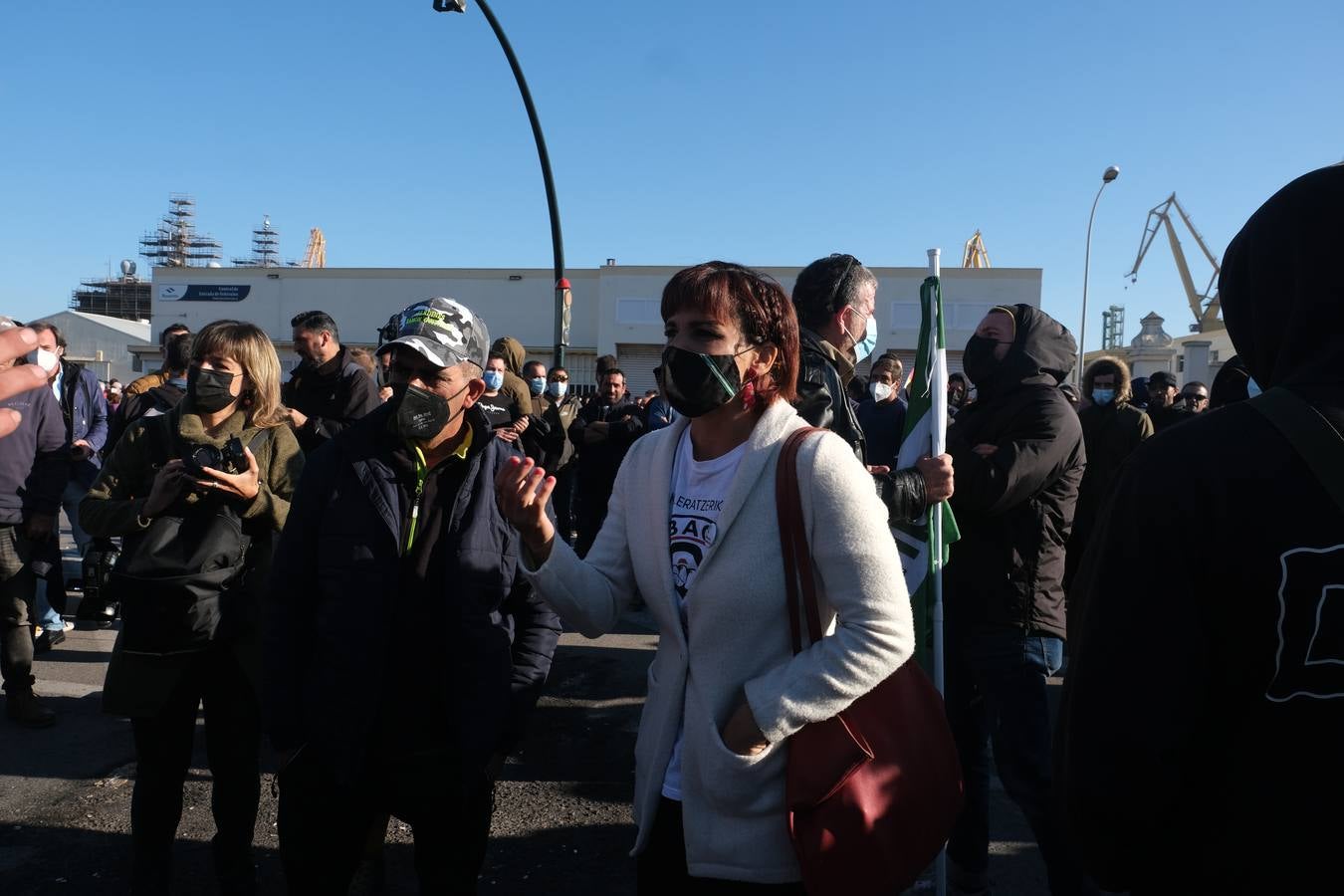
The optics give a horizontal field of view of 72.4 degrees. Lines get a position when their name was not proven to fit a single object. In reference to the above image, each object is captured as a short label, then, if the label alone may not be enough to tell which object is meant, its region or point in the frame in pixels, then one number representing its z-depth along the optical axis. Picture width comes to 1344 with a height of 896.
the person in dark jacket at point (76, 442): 6.53
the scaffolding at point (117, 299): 100.00
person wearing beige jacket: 1.91
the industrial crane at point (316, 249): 106.06
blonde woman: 3.04
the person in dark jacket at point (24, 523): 5.18
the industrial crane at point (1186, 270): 70.38
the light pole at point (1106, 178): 30.74
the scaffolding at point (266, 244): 130.50
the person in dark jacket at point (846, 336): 2.88
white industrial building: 37.12
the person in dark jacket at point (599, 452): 8.95
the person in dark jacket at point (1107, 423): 7.12
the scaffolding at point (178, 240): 128.12
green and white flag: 3.32
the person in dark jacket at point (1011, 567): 3.27
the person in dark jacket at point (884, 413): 7.54
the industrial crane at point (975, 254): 66.94
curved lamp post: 11.32
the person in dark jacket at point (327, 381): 5.94
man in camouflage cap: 2.43
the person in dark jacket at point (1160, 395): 10.14
